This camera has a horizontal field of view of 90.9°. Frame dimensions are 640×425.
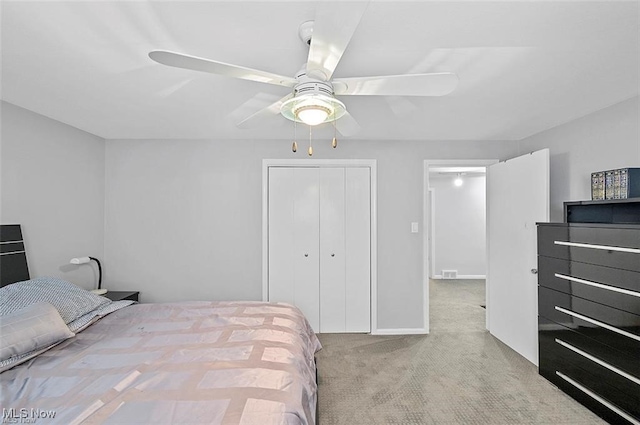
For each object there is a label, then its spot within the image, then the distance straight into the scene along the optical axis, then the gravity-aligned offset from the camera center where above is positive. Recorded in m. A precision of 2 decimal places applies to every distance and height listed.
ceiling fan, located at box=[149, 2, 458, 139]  1.06 +0.63
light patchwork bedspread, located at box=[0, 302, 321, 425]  1.27 -0.78
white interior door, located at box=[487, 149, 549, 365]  2.94 -0.29
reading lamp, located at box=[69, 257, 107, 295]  3.02 -0.46
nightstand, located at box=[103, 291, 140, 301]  3.16 -0.82
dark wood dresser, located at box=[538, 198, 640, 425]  1.96 -0.65
